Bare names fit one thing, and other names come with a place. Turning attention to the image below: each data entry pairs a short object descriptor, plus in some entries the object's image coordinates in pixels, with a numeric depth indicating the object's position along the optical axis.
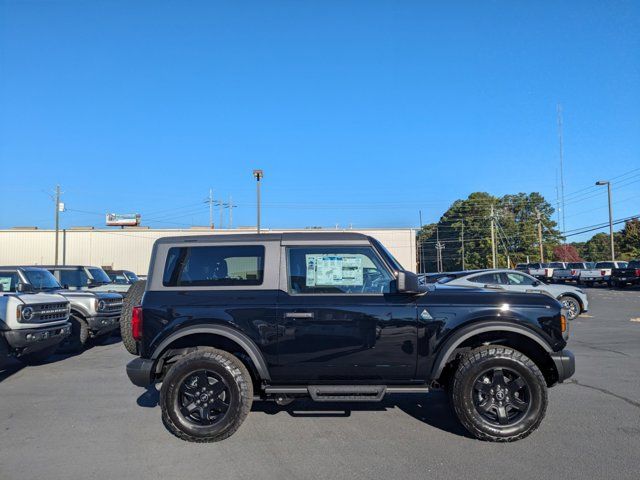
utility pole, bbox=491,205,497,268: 54.28
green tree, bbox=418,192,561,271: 74.19
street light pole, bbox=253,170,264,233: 25.38
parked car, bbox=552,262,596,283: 39.03
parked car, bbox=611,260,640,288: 32.78
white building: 48.31
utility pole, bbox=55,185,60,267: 41.15
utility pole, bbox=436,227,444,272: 75.46
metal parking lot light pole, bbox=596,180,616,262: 40.75
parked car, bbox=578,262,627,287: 37.47
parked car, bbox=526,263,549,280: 39.03
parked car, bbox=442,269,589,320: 13.80
